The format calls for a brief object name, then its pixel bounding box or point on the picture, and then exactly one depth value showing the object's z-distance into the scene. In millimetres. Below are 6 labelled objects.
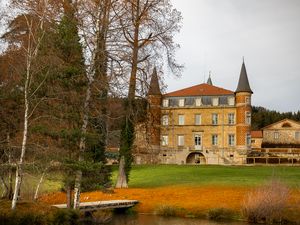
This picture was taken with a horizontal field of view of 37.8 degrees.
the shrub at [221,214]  20686
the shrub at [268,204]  19328
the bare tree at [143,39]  24203
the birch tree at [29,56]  15320
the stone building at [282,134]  65438
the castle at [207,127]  51281
